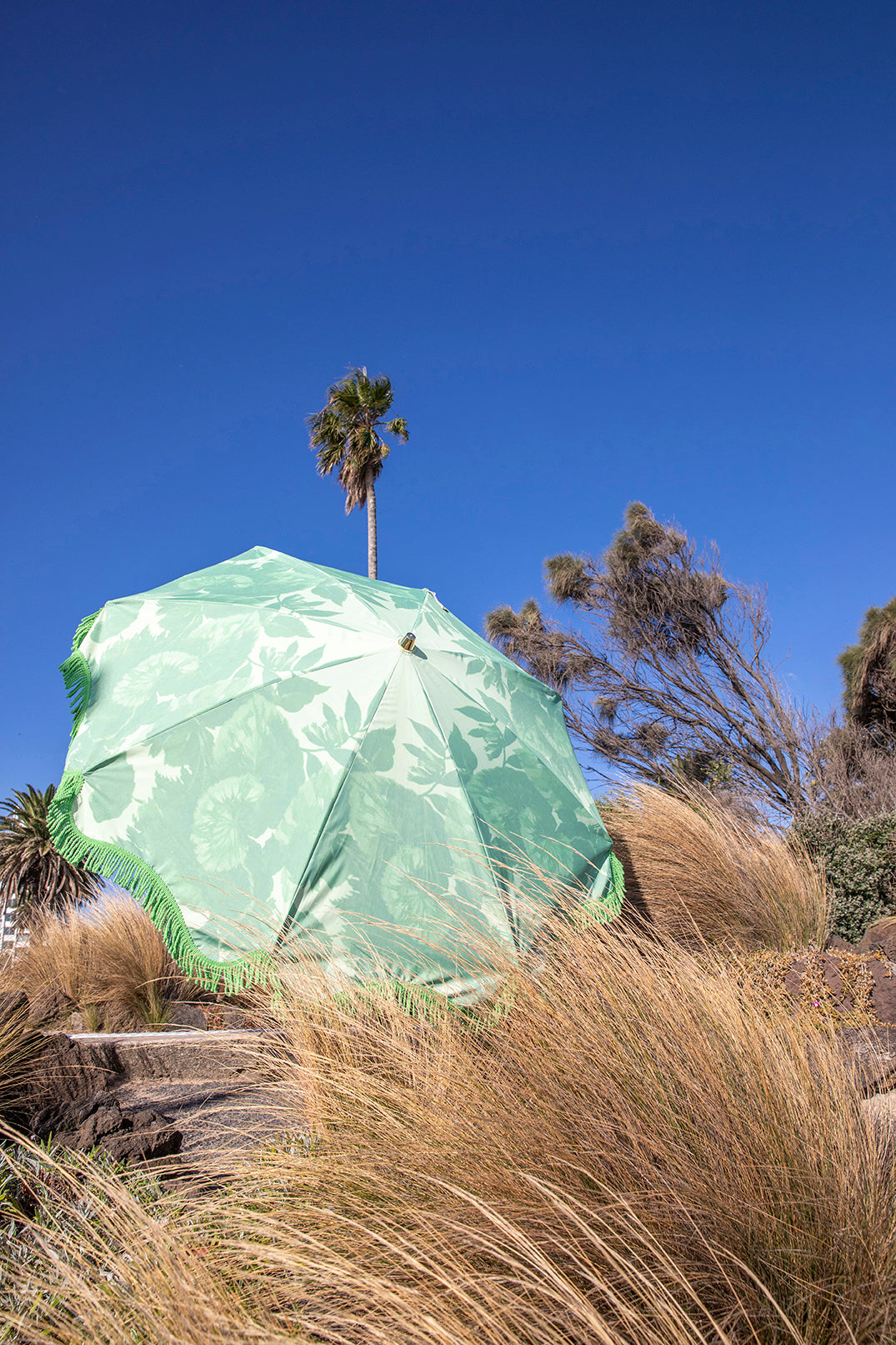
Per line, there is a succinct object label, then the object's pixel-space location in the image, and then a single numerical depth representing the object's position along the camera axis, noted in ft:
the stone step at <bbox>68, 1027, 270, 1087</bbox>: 11.69
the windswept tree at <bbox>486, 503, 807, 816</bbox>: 43.80
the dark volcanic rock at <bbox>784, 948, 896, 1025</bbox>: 14.25
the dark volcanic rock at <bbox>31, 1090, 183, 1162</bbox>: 7.61
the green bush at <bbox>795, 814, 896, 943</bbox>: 20.66
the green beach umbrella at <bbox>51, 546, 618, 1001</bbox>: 10.48
